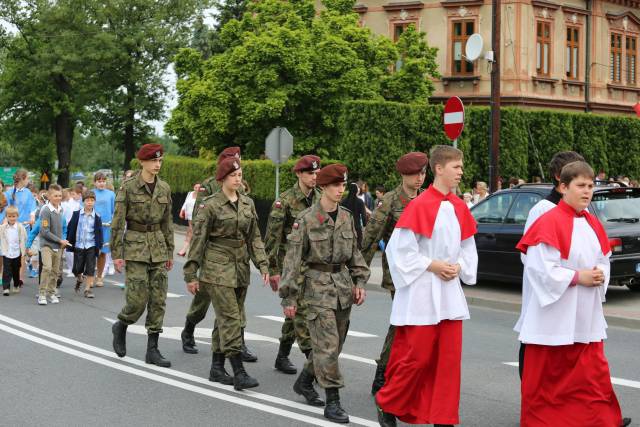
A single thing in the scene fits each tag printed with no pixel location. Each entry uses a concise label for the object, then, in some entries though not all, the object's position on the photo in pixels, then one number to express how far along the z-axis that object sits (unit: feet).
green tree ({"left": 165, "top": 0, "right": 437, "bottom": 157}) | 101.04
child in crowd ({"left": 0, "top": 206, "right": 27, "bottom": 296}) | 49.57
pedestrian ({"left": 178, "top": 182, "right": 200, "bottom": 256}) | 78.81
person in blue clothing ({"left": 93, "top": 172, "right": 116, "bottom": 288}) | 54.70
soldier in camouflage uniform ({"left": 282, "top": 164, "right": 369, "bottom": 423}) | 23.06
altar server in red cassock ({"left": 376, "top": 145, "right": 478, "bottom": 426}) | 20.38
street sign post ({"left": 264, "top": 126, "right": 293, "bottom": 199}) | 74.38
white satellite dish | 70.18
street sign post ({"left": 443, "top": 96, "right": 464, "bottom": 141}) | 55.67
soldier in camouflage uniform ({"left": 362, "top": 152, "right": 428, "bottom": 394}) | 25.07
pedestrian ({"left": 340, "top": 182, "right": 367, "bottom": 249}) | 60.96
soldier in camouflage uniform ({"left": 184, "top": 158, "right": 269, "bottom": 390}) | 26.66
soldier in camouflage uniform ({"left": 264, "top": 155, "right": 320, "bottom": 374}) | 27.94
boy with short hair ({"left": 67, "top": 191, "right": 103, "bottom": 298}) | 49.70
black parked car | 43.45
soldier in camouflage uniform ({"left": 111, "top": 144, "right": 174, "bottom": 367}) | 30.48
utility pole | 63.21
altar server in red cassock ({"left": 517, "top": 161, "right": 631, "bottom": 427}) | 19.72
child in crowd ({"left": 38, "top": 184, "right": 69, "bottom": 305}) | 46.24
